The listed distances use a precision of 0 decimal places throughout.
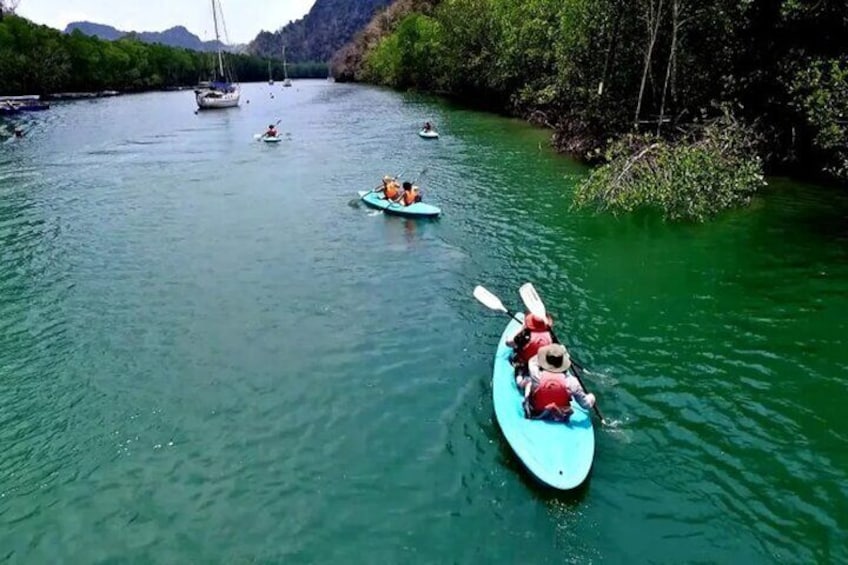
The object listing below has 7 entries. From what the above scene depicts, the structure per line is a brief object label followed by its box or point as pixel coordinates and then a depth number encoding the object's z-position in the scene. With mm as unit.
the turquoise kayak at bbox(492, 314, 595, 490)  9641
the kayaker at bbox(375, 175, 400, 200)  26094
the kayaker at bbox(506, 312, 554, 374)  12086
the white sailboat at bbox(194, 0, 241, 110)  74875
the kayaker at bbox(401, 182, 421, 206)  25203
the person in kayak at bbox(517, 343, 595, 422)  10688
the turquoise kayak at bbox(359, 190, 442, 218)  24469
